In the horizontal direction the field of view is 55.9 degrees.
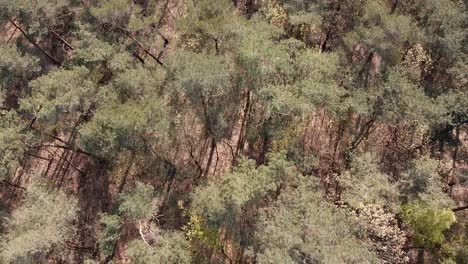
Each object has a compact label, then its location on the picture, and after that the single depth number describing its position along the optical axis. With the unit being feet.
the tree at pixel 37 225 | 81.00
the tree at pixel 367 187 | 84.58
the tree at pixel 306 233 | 79.05
